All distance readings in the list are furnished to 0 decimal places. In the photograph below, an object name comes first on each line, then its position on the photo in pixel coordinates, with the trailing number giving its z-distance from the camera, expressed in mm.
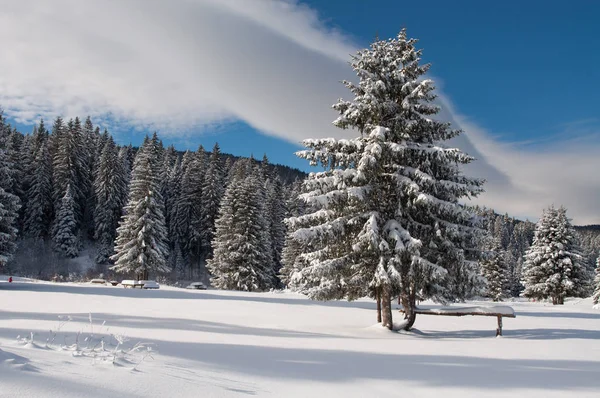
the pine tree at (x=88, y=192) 62750
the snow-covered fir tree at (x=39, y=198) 56438
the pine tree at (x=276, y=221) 61812
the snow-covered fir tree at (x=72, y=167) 57781
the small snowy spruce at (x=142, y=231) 42531
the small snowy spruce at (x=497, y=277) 53562
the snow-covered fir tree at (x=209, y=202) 60938
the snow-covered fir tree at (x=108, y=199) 57412
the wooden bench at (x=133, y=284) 35688
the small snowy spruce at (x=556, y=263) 43500
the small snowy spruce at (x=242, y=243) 42125
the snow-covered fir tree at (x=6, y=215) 28505
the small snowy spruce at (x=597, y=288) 43875
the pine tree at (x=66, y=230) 54062
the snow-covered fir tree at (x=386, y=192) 14695
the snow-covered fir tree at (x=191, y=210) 63781
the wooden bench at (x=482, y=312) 15023
